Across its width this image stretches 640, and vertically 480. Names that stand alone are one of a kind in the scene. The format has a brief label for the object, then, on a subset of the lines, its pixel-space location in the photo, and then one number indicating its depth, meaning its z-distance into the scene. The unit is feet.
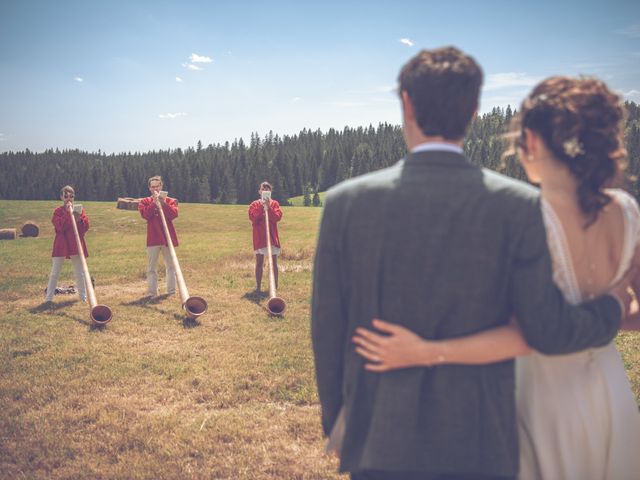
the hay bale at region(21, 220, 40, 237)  99.04
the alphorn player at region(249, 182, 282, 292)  37.17
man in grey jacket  5.49
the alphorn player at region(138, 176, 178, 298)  35.73
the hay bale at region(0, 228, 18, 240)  94.38
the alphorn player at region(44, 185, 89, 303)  35.47
